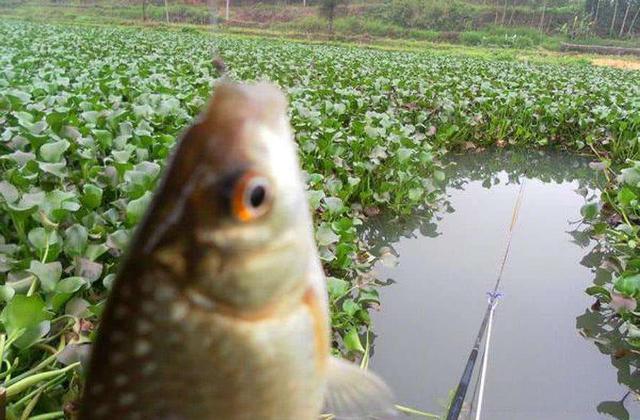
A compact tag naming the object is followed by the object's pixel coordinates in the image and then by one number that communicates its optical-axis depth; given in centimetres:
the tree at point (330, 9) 3019
